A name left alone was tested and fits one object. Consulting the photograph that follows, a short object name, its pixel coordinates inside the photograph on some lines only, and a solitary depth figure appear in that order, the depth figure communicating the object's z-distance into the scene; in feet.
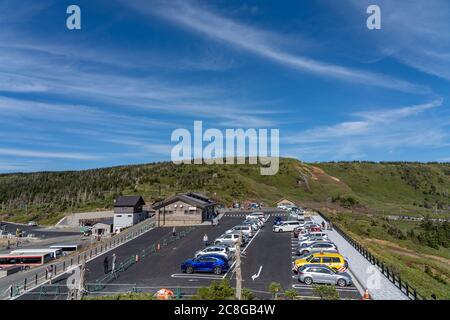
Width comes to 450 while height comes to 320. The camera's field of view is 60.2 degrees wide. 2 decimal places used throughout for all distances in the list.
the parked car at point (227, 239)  141.59
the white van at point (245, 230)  157.01
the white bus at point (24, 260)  152.44
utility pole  52.86
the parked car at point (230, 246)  122.09
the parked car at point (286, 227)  172.04
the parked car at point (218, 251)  112.67
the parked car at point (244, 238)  143.41
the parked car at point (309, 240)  126.52
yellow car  93.83
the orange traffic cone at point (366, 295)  71.32
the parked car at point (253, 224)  177.11
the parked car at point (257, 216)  219.92
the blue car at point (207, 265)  100.01
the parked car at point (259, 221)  189.47
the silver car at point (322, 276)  84.38
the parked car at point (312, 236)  136.01
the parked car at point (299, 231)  154.91
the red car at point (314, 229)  154.52
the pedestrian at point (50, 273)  100.63
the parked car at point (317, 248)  115.60
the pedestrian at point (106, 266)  104.39
